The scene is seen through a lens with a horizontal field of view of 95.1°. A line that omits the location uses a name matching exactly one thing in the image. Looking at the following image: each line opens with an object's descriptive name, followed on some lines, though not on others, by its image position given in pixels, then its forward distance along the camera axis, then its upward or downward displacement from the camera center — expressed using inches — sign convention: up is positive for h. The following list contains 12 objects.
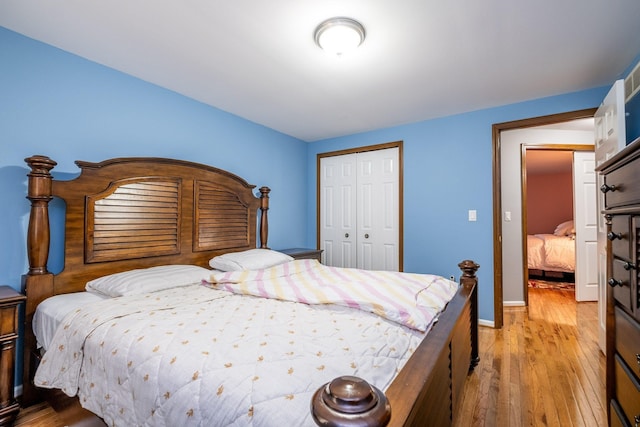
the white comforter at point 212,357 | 33.8 -19.1
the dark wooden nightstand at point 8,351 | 61.5 -28.6
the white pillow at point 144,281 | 71.3 -16.4
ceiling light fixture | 68.6 +45.3
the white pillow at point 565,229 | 215.2 -6.5
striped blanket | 56.4 -16.9
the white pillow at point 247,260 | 100.7 -14.9
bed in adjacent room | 192.7 -22.7
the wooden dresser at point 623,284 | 42.4 -10.1
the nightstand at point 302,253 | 135.9 -16.2
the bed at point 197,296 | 34.2 -15.8
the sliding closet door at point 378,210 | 148.8 +5.0
